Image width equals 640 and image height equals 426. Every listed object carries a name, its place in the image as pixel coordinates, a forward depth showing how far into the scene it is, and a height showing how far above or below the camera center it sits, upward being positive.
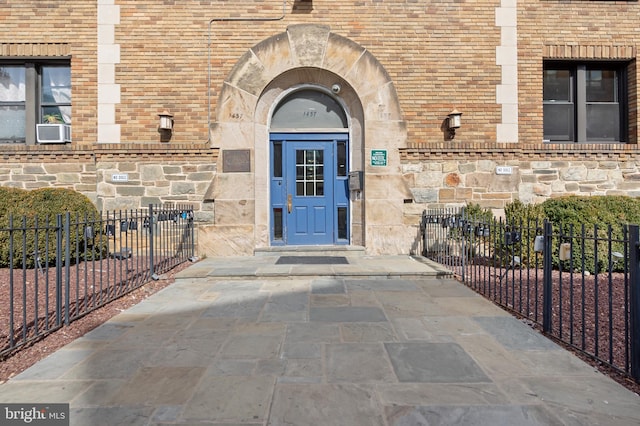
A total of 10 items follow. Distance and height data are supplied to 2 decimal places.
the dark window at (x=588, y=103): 8.85 +2.60
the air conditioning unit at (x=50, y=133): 8.12 +1.78
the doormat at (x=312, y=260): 7.01 -0.88
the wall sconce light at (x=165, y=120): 7.85 +1.99
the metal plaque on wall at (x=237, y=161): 8.12 +1.16
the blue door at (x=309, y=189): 8.48 +0.58
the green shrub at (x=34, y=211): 6.40 +0.09
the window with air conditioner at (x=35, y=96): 8.48 +2.70
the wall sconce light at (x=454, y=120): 7.95 +2.00
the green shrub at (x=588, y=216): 6.41 -0.04
